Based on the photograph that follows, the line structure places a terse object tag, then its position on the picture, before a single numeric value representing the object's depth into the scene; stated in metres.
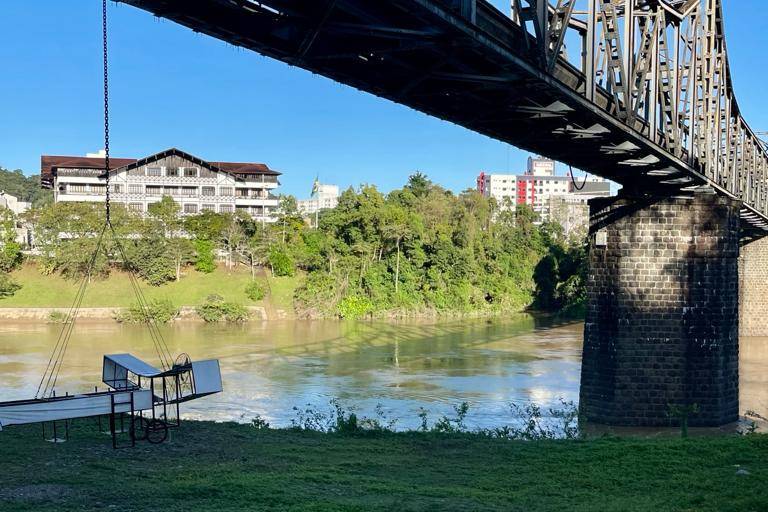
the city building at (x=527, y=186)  185.75
